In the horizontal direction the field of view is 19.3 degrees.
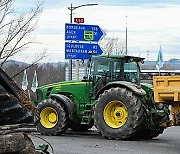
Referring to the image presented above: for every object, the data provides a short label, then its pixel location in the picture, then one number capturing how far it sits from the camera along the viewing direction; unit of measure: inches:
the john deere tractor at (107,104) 543.2
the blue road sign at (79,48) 896.9
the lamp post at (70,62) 895.7
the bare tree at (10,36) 819.4
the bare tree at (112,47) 1798.7
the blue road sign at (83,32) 881.5
